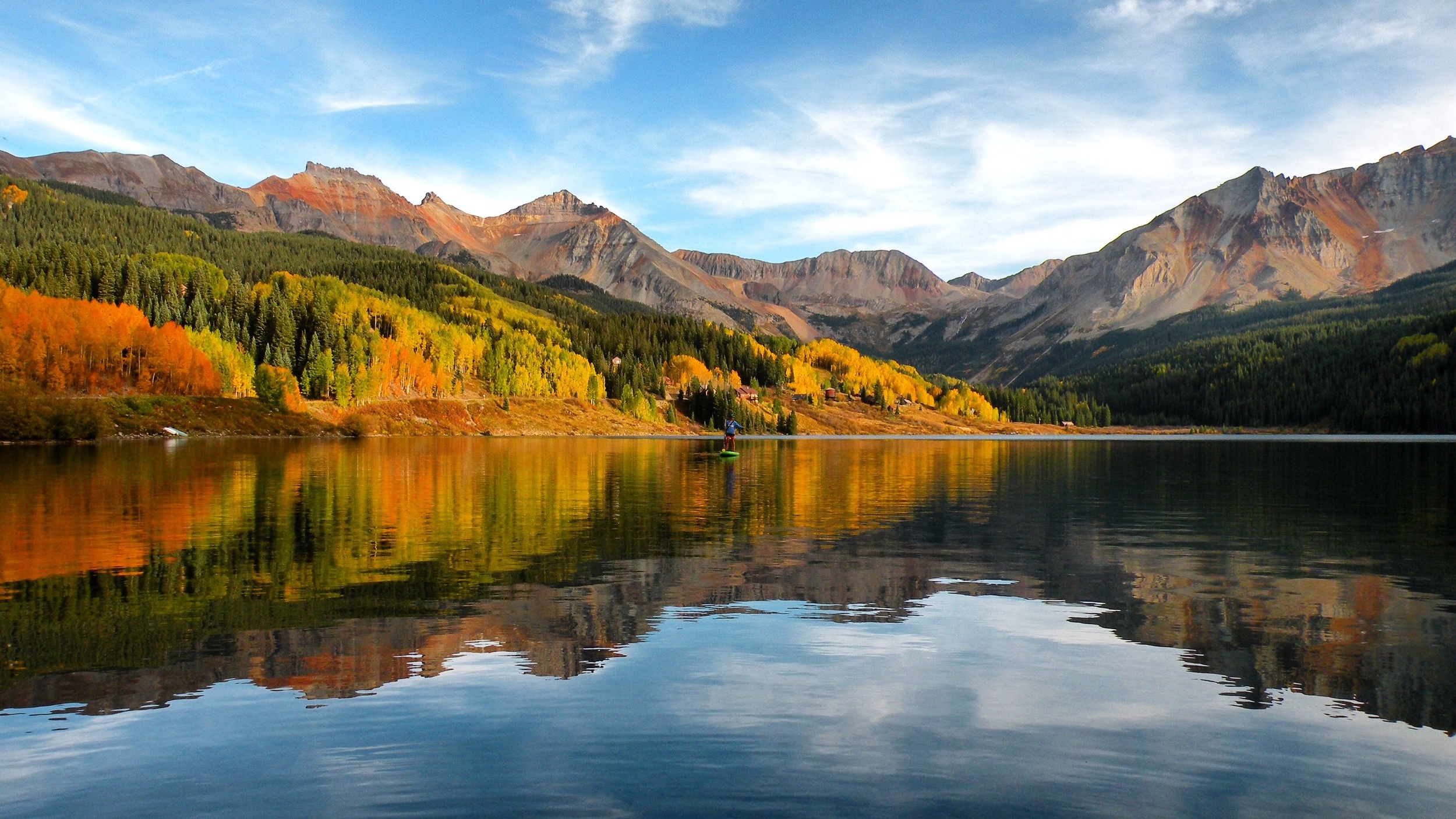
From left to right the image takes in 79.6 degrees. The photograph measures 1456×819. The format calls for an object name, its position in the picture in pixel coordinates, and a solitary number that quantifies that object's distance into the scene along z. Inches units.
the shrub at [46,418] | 4992.6
